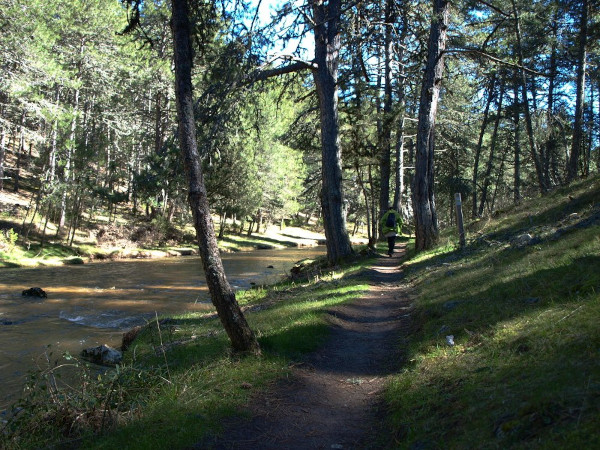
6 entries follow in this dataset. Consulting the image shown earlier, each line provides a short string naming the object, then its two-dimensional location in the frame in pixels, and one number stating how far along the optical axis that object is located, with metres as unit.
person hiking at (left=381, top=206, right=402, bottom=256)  17.28
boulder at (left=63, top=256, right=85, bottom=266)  26.00
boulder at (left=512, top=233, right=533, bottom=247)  9.10
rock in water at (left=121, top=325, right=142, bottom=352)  8.83
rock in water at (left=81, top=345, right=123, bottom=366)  7.84
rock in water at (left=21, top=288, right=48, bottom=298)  14.98
